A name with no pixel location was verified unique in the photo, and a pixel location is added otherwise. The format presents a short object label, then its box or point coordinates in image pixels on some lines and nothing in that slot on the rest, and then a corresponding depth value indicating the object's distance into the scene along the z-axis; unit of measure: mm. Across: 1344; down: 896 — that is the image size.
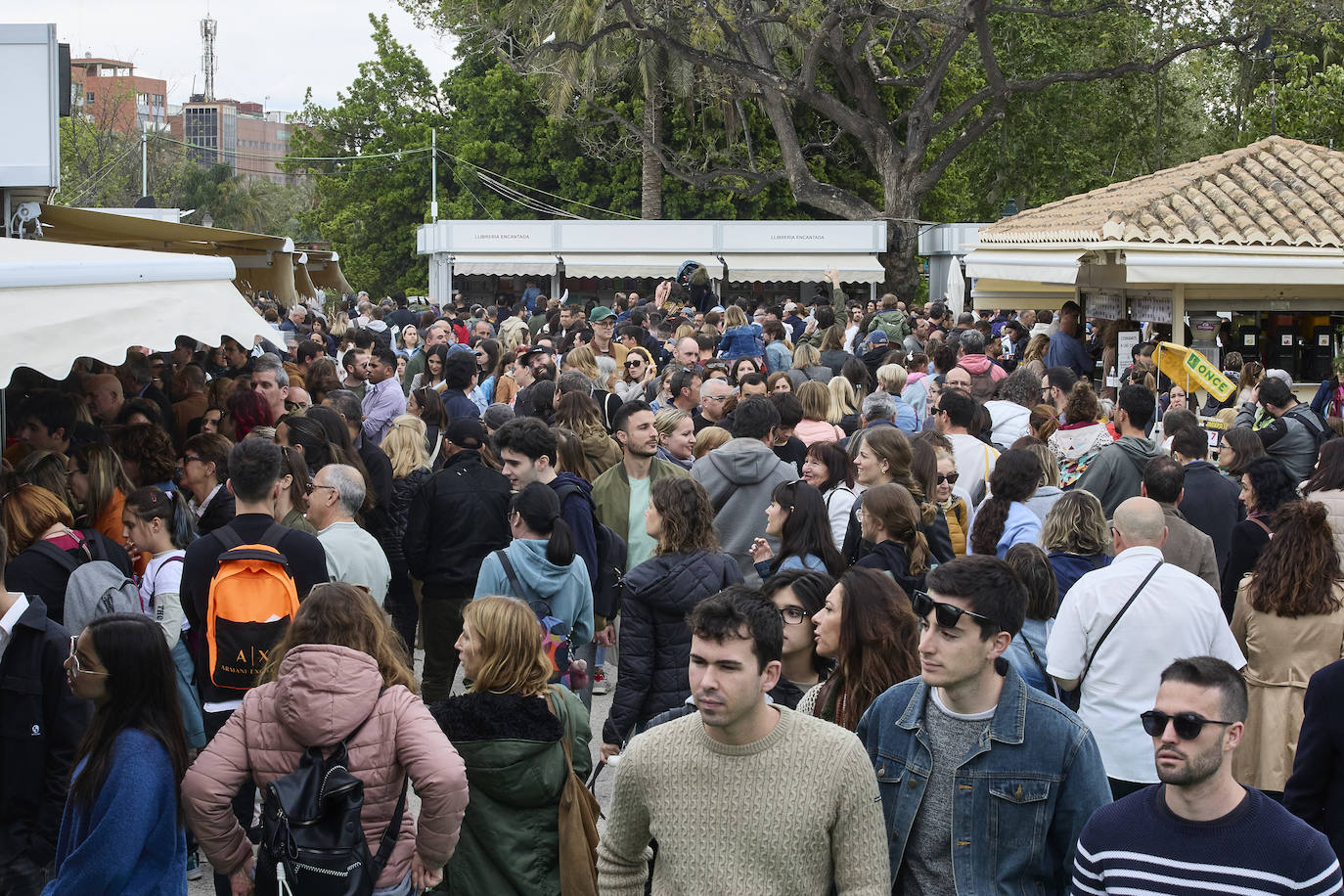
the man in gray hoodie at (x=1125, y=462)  7773
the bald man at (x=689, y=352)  11188
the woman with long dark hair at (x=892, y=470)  6293
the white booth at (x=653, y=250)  31047
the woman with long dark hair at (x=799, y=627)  4410
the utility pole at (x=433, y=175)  43491
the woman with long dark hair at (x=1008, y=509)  6285
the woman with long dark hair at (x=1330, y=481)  6797
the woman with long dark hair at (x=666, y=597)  5223
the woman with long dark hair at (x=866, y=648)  3975
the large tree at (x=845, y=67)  29156
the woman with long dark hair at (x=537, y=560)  5488
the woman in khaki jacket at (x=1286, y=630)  5301
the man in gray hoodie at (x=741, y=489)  6852
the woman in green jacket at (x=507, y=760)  4031
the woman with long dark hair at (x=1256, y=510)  6699
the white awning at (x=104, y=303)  5605
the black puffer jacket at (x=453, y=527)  6785
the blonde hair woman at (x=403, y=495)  7121
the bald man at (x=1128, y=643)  4730
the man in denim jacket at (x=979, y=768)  3281
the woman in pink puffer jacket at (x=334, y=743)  3658
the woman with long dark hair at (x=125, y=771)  3545
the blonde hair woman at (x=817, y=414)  8422
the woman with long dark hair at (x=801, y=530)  5727
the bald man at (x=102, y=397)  8695
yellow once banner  10867
